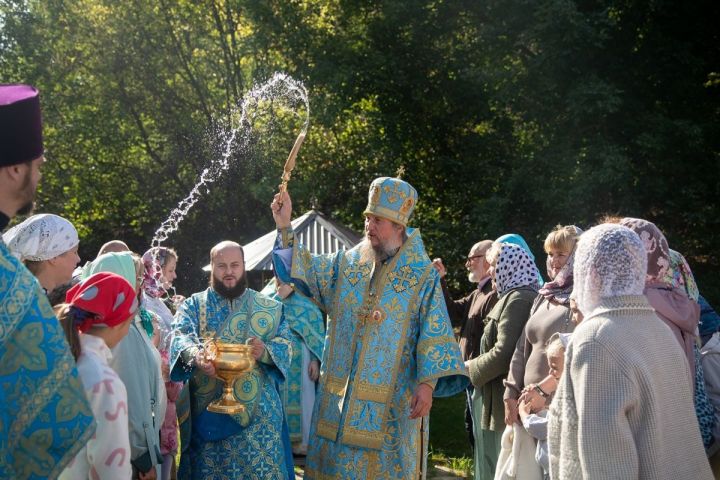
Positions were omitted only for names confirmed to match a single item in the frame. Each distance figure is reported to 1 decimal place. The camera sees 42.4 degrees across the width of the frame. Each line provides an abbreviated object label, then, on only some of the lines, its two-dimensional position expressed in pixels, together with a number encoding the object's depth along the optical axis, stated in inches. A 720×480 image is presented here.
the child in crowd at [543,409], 173.6
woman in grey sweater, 118.6
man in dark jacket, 263.1
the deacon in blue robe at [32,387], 96.6
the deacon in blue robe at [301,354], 323.3
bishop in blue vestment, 205.9
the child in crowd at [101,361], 131.6
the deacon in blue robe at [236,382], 231.9
